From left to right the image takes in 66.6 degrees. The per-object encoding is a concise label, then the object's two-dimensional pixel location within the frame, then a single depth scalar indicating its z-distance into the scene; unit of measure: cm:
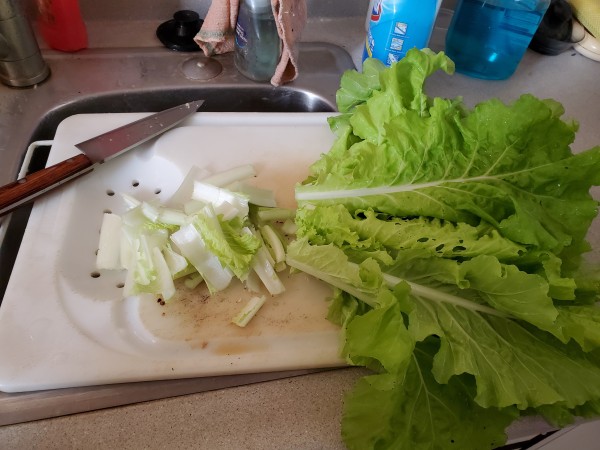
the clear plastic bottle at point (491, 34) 94
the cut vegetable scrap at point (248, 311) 61
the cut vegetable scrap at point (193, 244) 61
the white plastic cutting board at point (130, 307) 55
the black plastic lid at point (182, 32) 101
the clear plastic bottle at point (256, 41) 85
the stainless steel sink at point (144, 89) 89
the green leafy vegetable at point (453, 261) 49
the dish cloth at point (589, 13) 109
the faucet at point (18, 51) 78
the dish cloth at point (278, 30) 83
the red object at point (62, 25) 90
